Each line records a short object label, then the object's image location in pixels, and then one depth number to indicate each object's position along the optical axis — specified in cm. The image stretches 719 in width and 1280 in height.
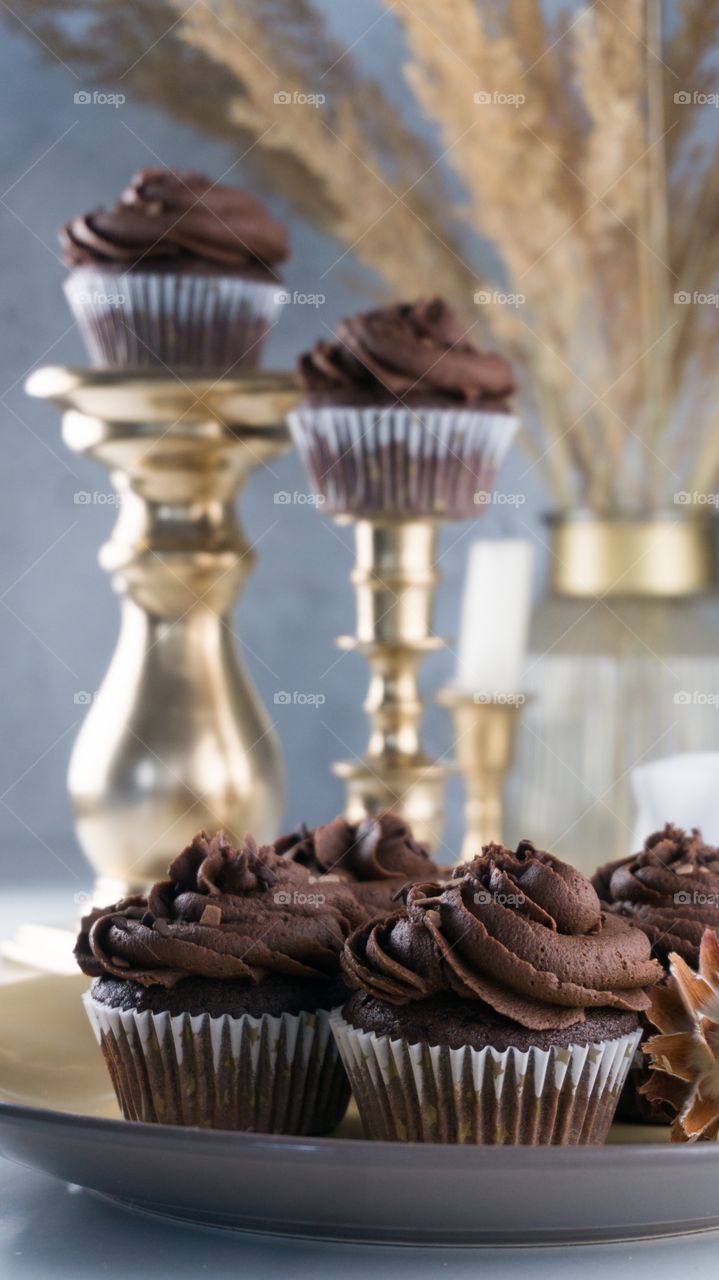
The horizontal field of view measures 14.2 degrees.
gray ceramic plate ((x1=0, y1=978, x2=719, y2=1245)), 66
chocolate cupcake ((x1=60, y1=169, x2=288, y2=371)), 93
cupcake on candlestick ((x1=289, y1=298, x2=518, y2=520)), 94
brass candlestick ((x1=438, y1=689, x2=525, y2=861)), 113
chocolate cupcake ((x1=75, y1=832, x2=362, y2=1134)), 74
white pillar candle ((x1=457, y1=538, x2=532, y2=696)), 112
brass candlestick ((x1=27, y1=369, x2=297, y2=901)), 92
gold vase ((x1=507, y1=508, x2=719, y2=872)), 107
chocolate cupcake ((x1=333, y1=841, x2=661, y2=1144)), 72
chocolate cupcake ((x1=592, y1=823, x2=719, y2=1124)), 76
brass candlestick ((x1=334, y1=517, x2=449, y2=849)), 95
